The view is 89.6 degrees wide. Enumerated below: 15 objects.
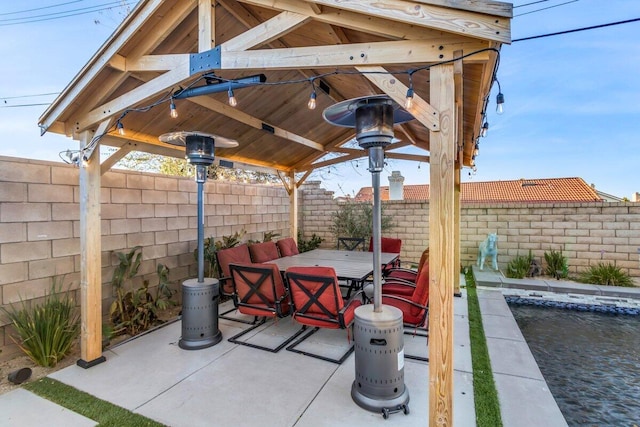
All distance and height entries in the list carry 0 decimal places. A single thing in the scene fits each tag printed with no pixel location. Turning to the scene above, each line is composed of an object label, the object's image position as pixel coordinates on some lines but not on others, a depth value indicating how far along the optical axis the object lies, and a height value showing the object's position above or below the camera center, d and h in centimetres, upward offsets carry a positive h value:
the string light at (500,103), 202 +68
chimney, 1000 +83
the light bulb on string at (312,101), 227 +80
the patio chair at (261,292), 347 -89
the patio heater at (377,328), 233 -85
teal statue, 670 -81
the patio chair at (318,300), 303 -86
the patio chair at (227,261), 446 -69
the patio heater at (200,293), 343 -86
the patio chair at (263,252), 514 -64
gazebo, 200 +112
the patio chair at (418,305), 308 -99
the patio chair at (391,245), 625 -66
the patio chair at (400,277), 391 -96
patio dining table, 407 -77
